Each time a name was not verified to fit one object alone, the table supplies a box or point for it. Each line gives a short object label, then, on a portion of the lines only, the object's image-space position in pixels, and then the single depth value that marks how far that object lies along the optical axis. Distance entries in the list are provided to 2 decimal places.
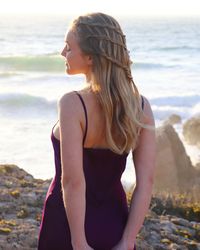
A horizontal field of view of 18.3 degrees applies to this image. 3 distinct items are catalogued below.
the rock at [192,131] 20.08
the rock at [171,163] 12.94
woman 2.58
